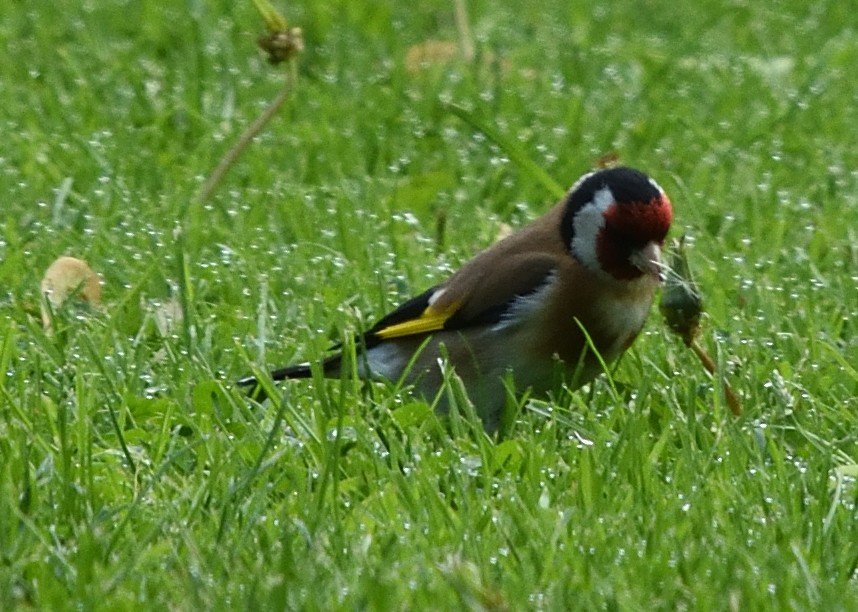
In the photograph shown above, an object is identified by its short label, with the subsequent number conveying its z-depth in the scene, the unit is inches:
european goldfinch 370.9
